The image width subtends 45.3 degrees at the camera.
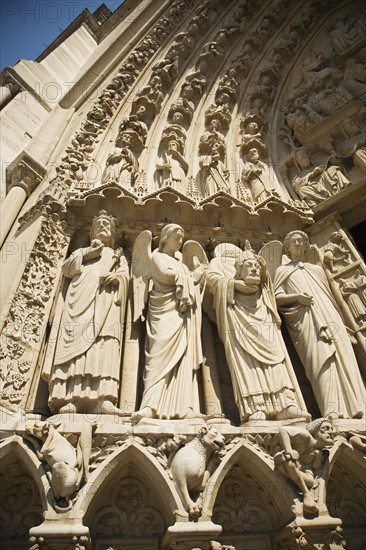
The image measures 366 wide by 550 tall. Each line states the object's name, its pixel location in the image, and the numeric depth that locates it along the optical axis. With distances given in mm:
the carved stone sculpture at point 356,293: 4746
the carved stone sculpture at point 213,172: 5954
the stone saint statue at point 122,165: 5536
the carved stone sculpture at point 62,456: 2900
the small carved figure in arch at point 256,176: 6098
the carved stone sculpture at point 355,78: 7239
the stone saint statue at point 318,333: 3951
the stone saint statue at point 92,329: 3568
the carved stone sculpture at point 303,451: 3170
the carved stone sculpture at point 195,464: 3016
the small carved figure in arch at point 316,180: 5969
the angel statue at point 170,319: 3674
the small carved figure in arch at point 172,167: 5955
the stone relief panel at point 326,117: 6234
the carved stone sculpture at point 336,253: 5285
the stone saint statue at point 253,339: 3781
